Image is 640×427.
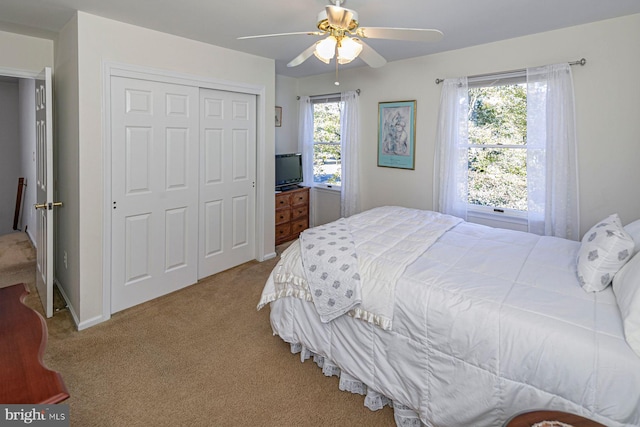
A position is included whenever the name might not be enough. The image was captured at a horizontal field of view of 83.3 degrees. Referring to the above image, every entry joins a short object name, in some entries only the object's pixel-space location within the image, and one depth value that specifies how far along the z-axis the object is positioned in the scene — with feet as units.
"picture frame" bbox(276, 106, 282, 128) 16.95
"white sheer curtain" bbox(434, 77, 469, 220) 12.14
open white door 9.05
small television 16.14
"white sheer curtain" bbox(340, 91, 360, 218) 15.30
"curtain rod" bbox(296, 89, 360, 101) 16.09
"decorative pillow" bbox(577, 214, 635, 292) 5.66
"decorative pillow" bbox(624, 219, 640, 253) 5.96
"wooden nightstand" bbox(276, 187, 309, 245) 16.05
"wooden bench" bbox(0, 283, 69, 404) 3.19
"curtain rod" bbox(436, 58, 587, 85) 9.80
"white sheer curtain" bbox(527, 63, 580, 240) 10.11
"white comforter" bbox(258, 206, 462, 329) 6.38
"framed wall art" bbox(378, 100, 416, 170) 13.65
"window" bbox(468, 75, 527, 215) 11.43
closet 9.96
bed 4.54
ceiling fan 6.69
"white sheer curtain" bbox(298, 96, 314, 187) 17.29
